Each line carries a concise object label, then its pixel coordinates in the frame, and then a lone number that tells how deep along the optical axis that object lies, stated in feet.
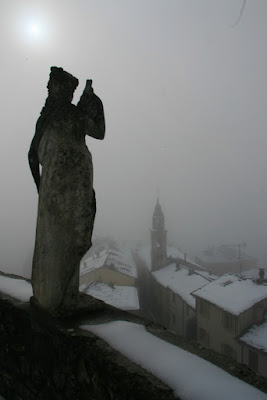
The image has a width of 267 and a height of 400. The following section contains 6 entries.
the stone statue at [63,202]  8.36
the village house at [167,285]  86.12
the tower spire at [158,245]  128.77
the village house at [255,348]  53.27
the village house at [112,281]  77.36
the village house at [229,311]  61.93
